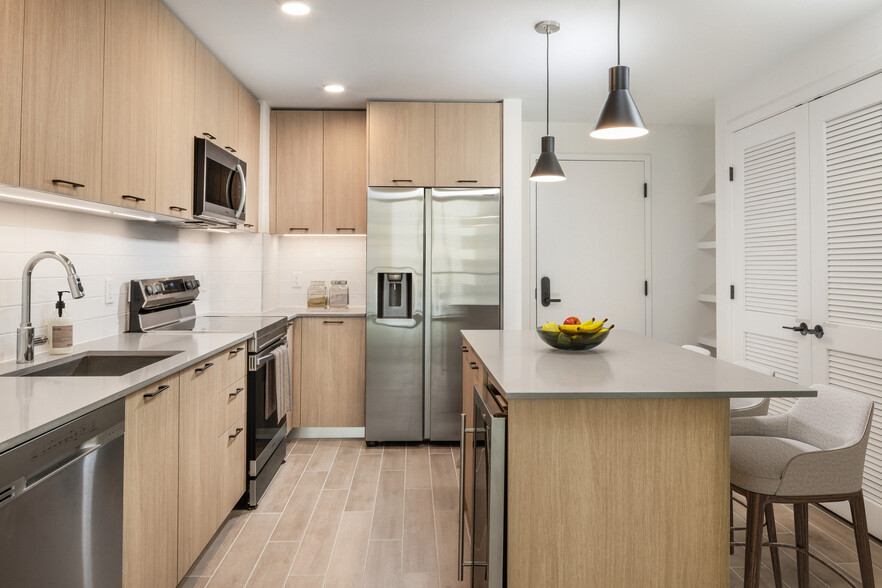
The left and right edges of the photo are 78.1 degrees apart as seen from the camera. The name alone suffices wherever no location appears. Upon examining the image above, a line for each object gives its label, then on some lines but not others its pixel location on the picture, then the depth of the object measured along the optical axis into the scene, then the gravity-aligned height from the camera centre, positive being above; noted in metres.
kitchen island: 1.61 -0.56
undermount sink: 2.15 -0.24
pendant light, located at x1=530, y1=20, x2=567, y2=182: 2.85 +0.72
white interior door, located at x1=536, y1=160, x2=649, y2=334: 4.59 +0.51
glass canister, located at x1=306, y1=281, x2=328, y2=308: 4.34 +0.08
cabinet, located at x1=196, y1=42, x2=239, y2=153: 2.92 +1.15
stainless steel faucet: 1.86 -0.08
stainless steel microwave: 2.86 +0.65
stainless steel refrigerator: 3.87 +0.03
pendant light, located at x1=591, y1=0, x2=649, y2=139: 2.00 +0.71
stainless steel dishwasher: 1.14 -0.49
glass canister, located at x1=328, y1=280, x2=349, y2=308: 4.35 +0.05
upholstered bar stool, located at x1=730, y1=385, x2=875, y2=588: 1.73 -0.53
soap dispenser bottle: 2.07 -0.13
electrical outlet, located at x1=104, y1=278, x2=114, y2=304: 2.59 +0.05
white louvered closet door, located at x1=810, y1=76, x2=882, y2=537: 2.62 +0.30
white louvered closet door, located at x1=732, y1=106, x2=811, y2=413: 3.10 +0.37
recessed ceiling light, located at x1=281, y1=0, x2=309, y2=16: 2.53 +1.39
